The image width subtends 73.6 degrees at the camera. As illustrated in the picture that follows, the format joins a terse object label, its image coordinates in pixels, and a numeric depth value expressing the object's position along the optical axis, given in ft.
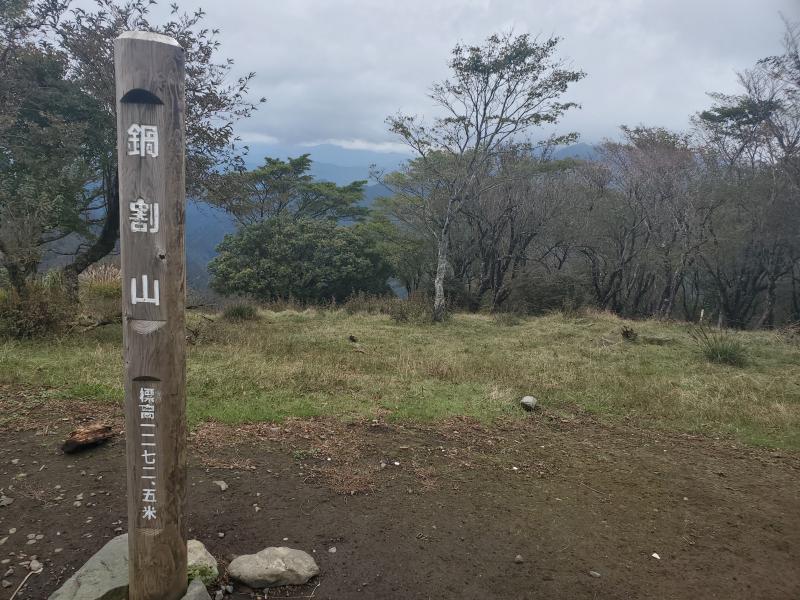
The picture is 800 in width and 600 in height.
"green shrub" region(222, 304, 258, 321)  40.81
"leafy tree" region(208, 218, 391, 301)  68.74
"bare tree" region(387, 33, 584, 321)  47.37
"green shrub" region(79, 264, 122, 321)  27.91
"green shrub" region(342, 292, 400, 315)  49.78
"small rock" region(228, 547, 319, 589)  8.85
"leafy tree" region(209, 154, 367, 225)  93.30
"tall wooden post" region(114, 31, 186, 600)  6.79
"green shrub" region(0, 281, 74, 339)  24.47
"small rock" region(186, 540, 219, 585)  8.63
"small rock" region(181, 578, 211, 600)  7.80
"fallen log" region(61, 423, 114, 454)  13.07
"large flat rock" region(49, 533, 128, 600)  7.72
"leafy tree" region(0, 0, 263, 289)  27.91
